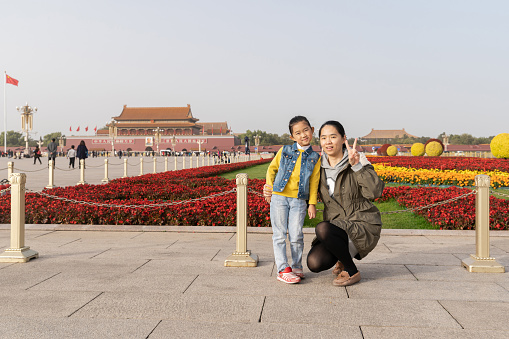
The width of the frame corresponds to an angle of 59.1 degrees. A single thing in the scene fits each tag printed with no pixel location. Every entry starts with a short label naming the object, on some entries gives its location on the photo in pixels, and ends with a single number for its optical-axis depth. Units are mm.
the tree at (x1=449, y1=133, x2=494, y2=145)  79062
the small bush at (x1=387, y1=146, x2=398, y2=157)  38781
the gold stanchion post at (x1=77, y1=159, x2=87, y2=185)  11367
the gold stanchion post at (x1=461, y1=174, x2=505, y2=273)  3764
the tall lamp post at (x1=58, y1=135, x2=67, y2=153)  64812
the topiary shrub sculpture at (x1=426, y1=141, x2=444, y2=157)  29703
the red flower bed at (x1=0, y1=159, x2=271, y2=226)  6066
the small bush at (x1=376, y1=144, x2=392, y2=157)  41438
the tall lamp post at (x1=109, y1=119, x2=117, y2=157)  61319
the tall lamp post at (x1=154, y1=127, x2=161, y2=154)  59372
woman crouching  3152
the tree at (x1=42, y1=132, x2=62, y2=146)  86000
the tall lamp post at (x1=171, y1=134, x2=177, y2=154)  60747
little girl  3305
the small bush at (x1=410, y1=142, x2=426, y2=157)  31844
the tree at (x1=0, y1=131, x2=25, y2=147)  89375
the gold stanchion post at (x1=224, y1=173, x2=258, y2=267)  3854
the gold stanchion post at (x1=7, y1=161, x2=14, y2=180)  8522
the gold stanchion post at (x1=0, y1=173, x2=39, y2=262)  4070
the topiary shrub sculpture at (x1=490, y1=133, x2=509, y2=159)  19184
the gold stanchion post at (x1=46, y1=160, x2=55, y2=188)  10213
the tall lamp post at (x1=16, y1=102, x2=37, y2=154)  43594
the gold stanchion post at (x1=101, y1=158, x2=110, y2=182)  12656
